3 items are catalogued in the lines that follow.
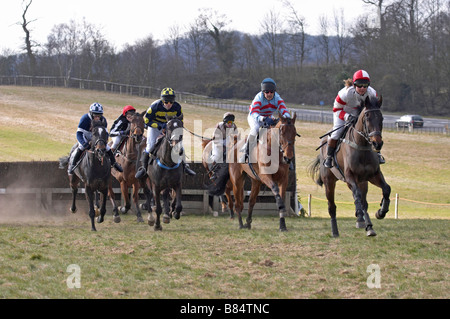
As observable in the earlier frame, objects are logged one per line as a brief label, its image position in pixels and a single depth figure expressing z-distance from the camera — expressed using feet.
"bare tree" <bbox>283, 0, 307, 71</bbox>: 307.17
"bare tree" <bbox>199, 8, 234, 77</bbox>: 285.64
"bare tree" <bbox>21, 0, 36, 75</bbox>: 263.78
